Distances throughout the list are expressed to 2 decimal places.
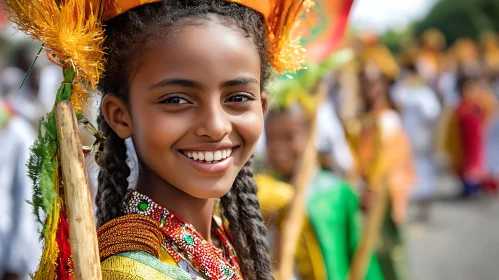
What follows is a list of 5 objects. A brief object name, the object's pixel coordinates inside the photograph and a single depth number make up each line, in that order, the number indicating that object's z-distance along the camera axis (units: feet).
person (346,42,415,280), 18.38
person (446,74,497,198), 37.04
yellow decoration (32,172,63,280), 5.10
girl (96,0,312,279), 5.36
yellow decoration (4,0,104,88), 5.21
